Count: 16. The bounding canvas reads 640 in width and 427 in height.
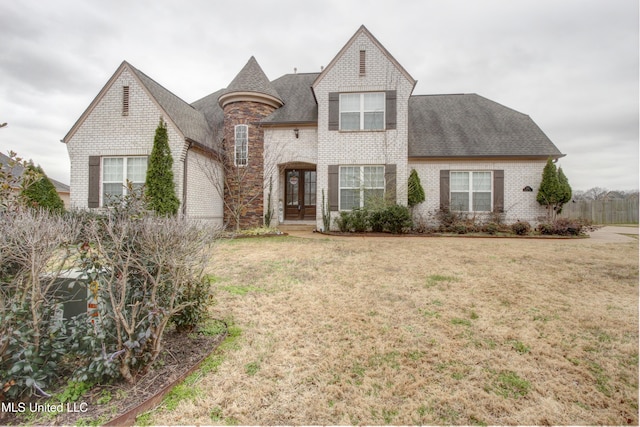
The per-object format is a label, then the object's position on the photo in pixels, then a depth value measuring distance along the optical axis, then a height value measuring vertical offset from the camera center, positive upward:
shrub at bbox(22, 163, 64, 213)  10.85 +0.71
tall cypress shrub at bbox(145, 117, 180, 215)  10.48 +1.38
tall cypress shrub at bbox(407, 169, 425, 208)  12.27 +0.98
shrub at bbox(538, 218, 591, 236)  10.99 -0.45
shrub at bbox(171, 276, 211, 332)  3.09 -0.99
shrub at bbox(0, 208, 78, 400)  2.11 -0.72
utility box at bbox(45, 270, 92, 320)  2.60 -0.74
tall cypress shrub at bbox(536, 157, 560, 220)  11.74 +1.12
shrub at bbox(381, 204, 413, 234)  10.91 -0.20
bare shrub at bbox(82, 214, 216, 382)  2.29 -0.52
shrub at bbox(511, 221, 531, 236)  11.16 -0.49
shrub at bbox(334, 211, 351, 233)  11.45 -0.29
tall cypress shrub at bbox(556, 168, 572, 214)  11.73 +1.04
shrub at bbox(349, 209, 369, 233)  11.27 -0.23
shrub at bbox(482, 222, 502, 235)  11.40 -0.50
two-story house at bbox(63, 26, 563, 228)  11.40 +2.81
